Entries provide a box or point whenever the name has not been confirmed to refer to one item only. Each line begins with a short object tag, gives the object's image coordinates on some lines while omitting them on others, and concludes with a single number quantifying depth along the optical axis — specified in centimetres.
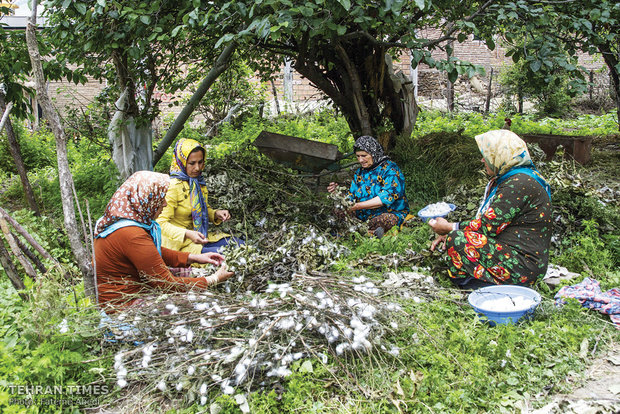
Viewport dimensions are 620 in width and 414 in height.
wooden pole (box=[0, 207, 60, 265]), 283
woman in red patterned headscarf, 321
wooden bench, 677
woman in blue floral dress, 543
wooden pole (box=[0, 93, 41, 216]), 528
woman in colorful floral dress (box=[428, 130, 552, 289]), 364
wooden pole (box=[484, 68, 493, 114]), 1354
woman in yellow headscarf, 466
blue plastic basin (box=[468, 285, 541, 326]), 326
